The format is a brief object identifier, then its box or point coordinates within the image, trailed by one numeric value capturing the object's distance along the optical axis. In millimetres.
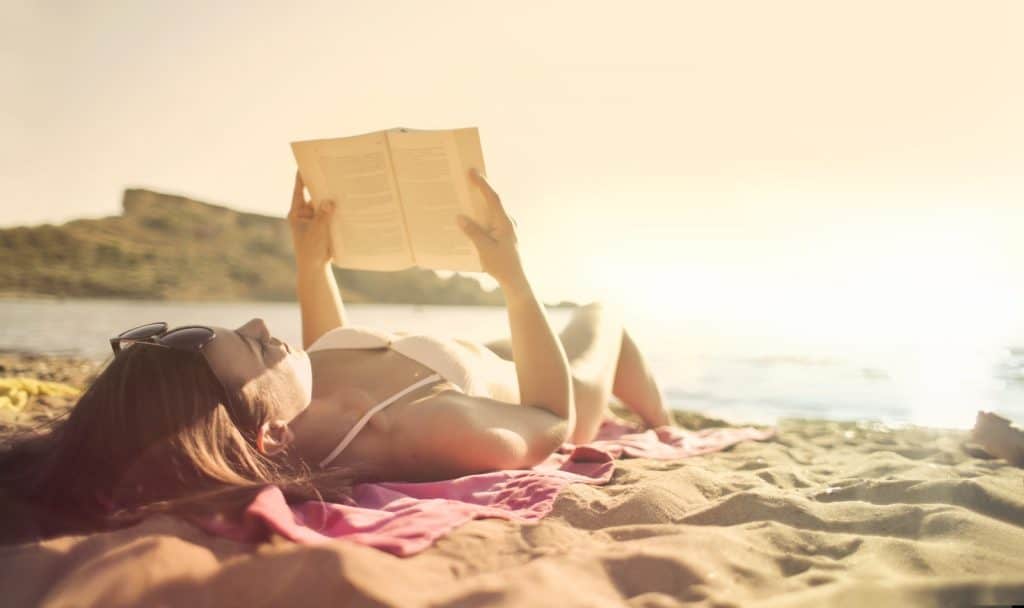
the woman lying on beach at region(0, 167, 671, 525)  1704
